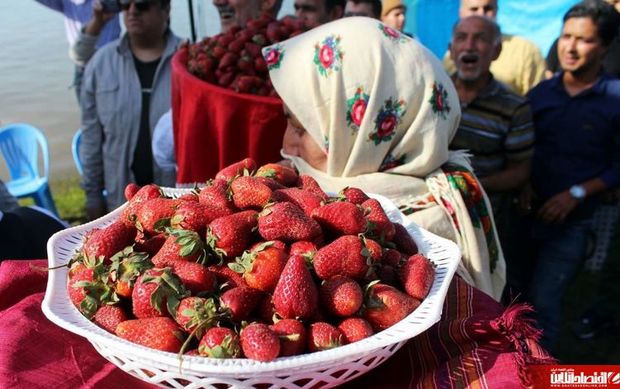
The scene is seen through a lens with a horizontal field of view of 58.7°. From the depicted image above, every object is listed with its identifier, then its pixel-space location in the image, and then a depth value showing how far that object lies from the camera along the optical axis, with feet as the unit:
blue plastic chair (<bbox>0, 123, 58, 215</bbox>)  14.67
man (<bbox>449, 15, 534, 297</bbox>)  8.51
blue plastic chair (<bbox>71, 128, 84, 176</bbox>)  14.62
